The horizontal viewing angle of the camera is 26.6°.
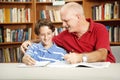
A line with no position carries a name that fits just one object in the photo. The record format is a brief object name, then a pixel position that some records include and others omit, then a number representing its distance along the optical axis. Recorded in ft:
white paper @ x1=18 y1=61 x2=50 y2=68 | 4.52
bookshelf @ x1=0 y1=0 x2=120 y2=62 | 13.16
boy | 6.86
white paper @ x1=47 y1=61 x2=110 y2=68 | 4.25
